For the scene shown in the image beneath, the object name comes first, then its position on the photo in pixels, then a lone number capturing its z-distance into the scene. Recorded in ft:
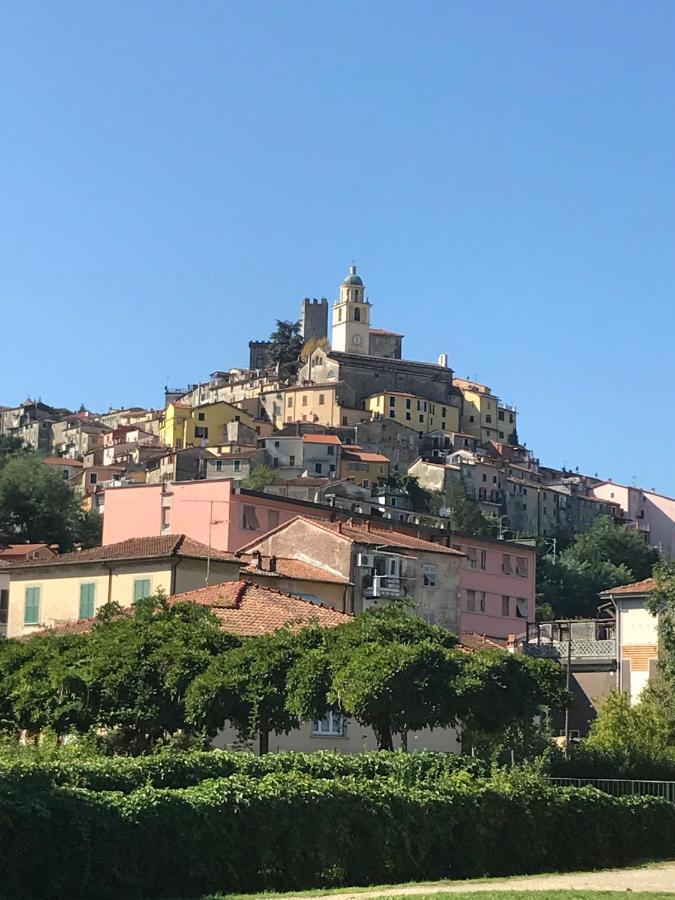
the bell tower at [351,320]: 635.25
